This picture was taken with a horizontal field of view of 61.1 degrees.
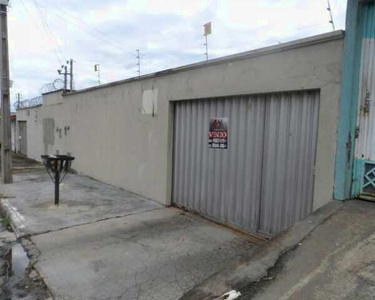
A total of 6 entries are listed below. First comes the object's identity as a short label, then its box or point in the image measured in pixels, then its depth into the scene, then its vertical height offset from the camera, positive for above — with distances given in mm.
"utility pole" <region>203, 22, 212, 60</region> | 7168 +2243
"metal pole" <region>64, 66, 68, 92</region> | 30594 +5109
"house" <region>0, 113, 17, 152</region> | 22506 -984
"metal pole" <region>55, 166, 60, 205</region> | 6675 -1312
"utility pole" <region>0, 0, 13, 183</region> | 9695 +638
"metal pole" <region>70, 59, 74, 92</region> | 31641 +5604
